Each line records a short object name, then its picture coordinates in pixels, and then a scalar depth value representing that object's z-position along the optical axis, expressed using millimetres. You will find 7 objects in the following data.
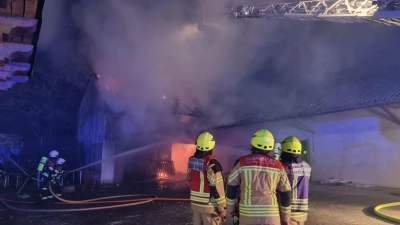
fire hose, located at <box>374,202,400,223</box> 5410
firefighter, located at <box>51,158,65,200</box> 8242
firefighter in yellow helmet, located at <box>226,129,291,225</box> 3105
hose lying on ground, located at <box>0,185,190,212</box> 6980
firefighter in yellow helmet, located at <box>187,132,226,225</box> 3656
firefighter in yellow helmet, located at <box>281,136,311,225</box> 3523
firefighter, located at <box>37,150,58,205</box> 8000
